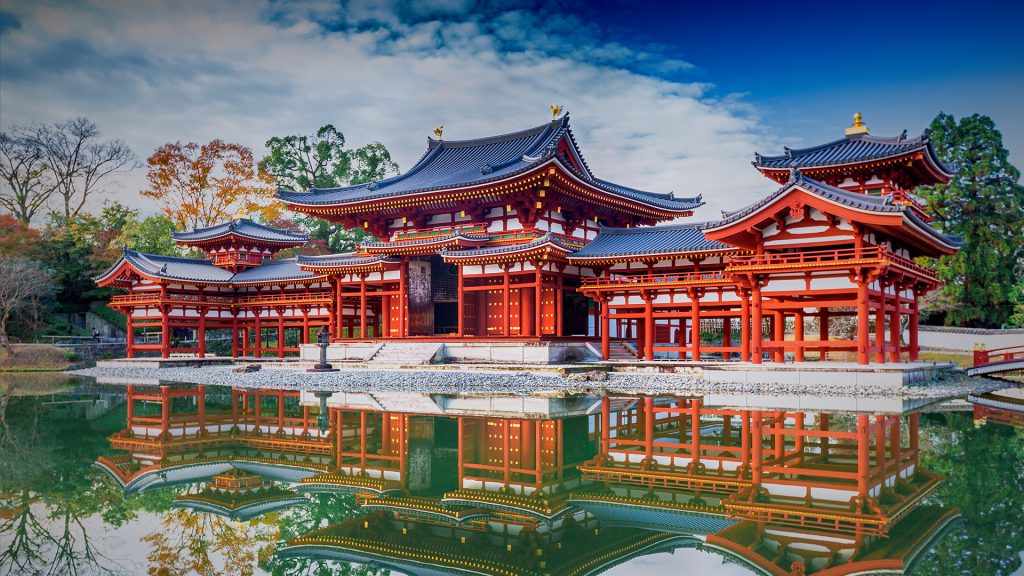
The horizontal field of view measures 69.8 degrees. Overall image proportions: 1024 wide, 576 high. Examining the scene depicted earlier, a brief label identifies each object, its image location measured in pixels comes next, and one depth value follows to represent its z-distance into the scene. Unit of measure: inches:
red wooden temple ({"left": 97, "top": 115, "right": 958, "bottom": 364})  845.2
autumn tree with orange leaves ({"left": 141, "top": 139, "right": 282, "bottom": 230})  2004.2
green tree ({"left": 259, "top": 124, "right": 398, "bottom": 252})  2096.5
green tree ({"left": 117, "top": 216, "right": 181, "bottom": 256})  1877.5
